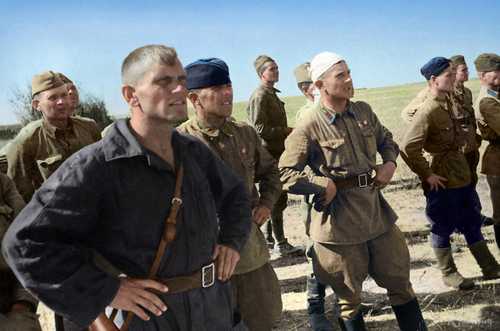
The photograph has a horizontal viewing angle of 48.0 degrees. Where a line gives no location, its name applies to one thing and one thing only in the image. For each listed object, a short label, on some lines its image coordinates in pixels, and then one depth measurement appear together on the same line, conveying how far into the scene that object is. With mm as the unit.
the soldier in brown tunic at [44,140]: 5038
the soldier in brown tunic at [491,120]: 5992
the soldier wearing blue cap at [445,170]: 5477
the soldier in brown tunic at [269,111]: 8188
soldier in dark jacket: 2215
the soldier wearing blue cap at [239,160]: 3650
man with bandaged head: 4121
